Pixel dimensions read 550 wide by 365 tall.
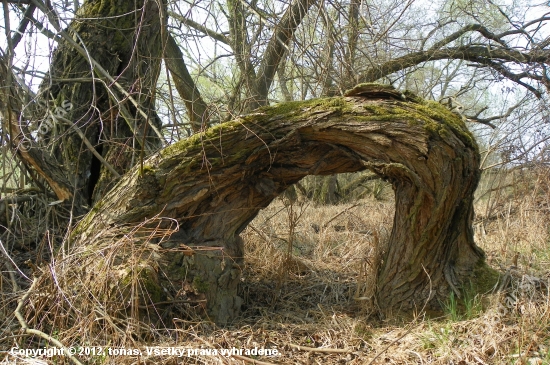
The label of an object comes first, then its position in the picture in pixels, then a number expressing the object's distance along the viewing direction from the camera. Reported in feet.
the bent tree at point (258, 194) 11.22
